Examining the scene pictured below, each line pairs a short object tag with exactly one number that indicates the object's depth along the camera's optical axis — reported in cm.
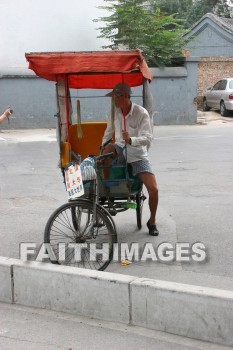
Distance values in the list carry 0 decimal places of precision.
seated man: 553
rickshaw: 500
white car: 2077
